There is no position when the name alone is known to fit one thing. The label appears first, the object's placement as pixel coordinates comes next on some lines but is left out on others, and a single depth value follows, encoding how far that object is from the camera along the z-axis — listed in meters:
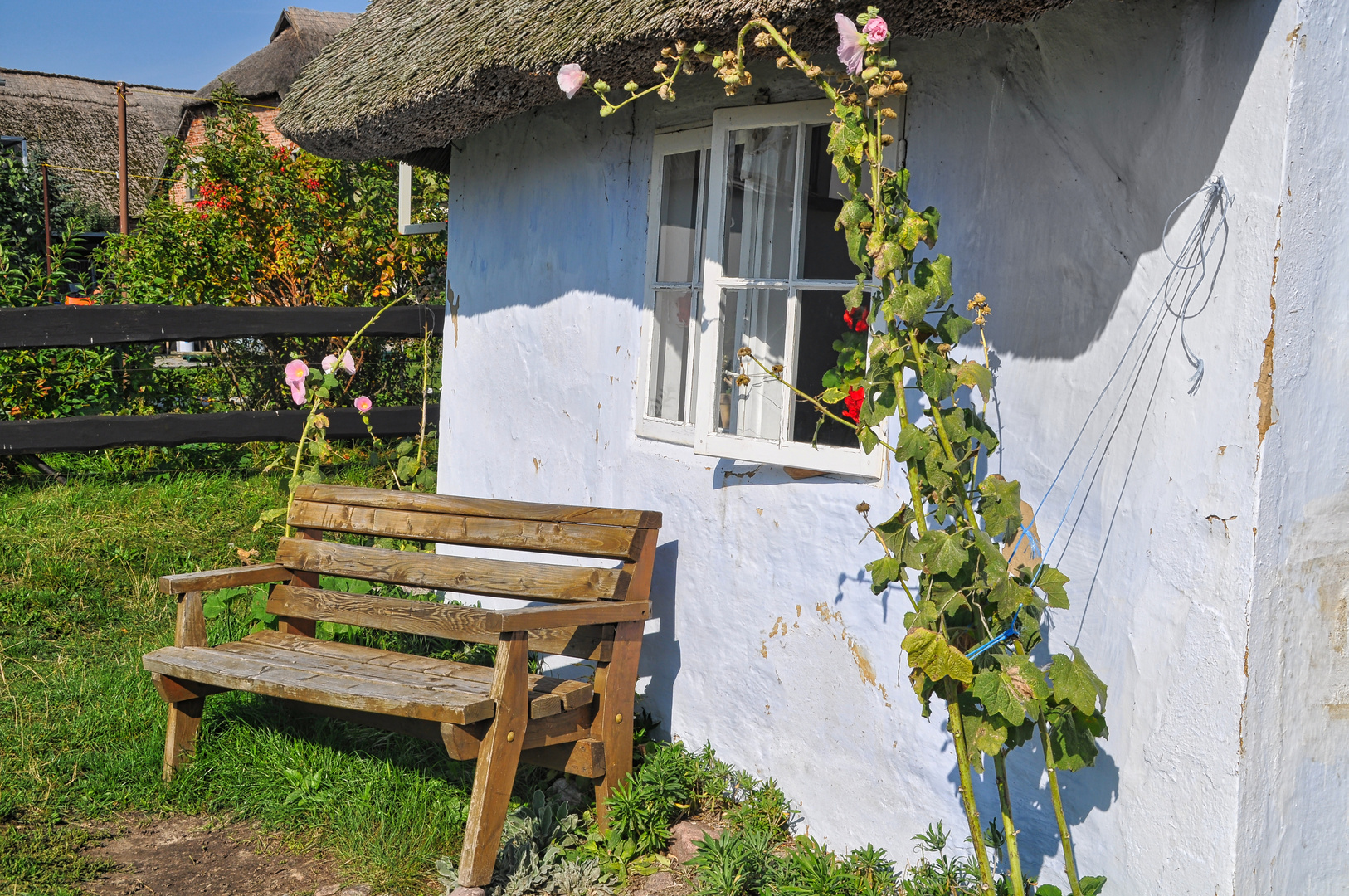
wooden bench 2.60
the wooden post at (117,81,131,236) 15.29
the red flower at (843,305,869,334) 2.74
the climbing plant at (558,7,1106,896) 1.96
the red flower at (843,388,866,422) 2.69
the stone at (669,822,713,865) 2.91
